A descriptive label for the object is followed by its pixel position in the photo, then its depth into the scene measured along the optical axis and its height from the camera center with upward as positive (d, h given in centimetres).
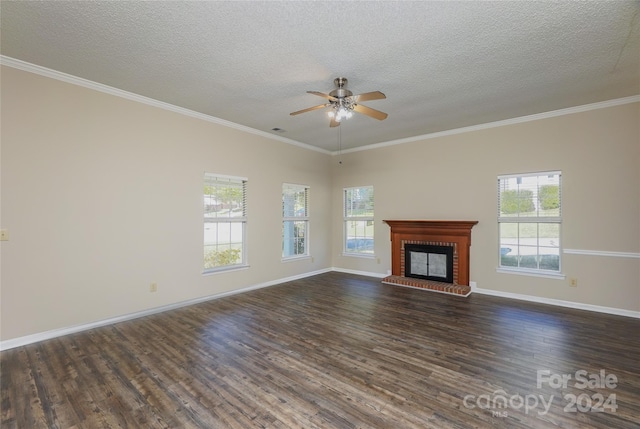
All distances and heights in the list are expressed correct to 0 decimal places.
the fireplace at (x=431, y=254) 506 -75
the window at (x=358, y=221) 645 -15
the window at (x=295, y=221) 595 -13
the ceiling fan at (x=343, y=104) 308 +121
